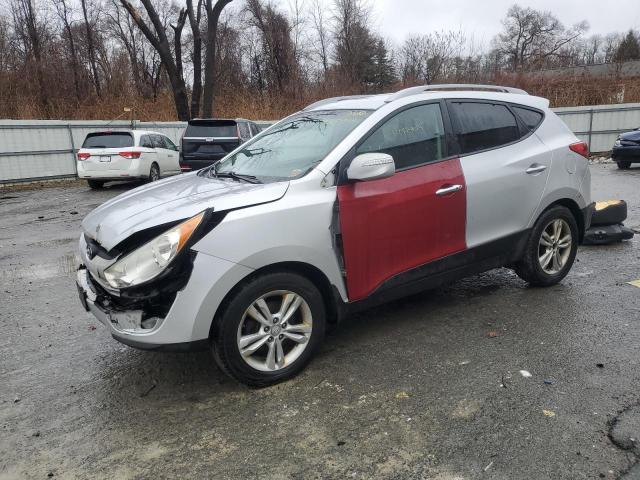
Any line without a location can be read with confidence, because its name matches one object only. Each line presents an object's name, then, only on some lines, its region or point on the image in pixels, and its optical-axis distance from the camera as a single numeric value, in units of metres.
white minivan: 14.03
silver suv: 2.92
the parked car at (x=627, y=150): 15.19
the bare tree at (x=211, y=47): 22.30
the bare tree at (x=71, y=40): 30.60
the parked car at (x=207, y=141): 12.86
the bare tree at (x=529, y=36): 67.19
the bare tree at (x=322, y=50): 41.62
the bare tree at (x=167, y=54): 21.77
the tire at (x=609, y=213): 6.40
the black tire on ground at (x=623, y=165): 15.71
